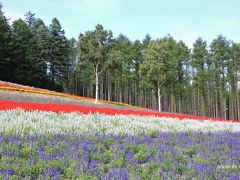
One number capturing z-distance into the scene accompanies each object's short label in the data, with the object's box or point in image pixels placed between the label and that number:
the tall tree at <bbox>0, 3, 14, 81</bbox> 44.75
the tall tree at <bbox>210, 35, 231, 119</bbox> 54.41
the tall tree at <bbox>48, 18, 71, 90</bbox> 60.47
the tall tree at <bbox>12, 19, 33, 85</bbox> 47.85
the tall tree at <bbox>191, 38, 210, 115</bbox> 55.44
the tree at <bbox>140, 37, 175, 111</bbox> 42.91
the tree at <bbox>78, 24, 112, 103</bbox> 36.56
